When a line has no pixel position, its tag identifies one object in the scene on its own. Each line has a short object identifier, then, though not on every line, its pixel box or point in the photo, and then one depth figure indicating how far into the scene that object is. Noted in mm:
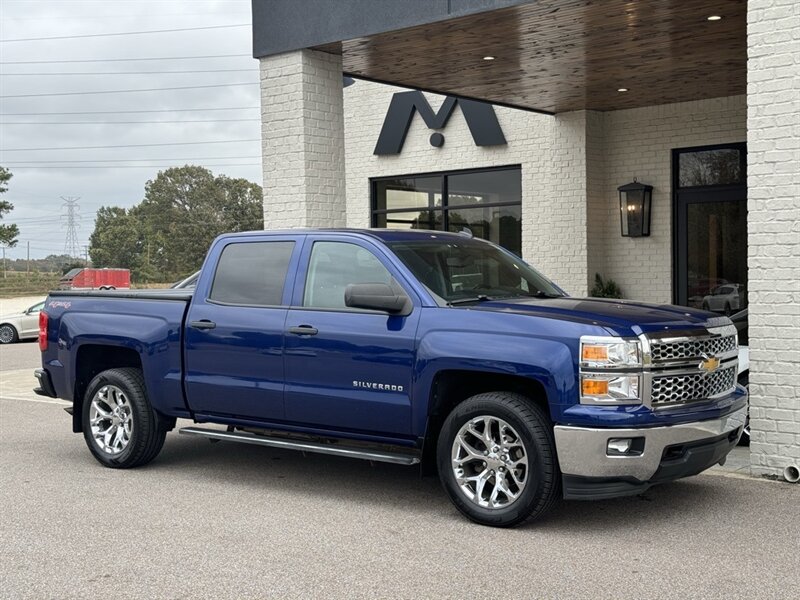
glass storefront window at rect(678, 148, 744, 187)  14914
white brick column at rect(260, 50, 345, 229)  11508
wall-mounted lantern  15562
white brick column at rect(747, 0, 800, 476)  7840
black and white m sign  17281
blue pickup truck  6312
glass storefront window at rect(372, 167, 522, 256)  17516
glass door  14914
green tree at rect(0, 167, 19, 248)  57750
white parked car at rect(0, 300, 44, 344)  27062
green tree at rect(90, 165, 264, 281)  91500
